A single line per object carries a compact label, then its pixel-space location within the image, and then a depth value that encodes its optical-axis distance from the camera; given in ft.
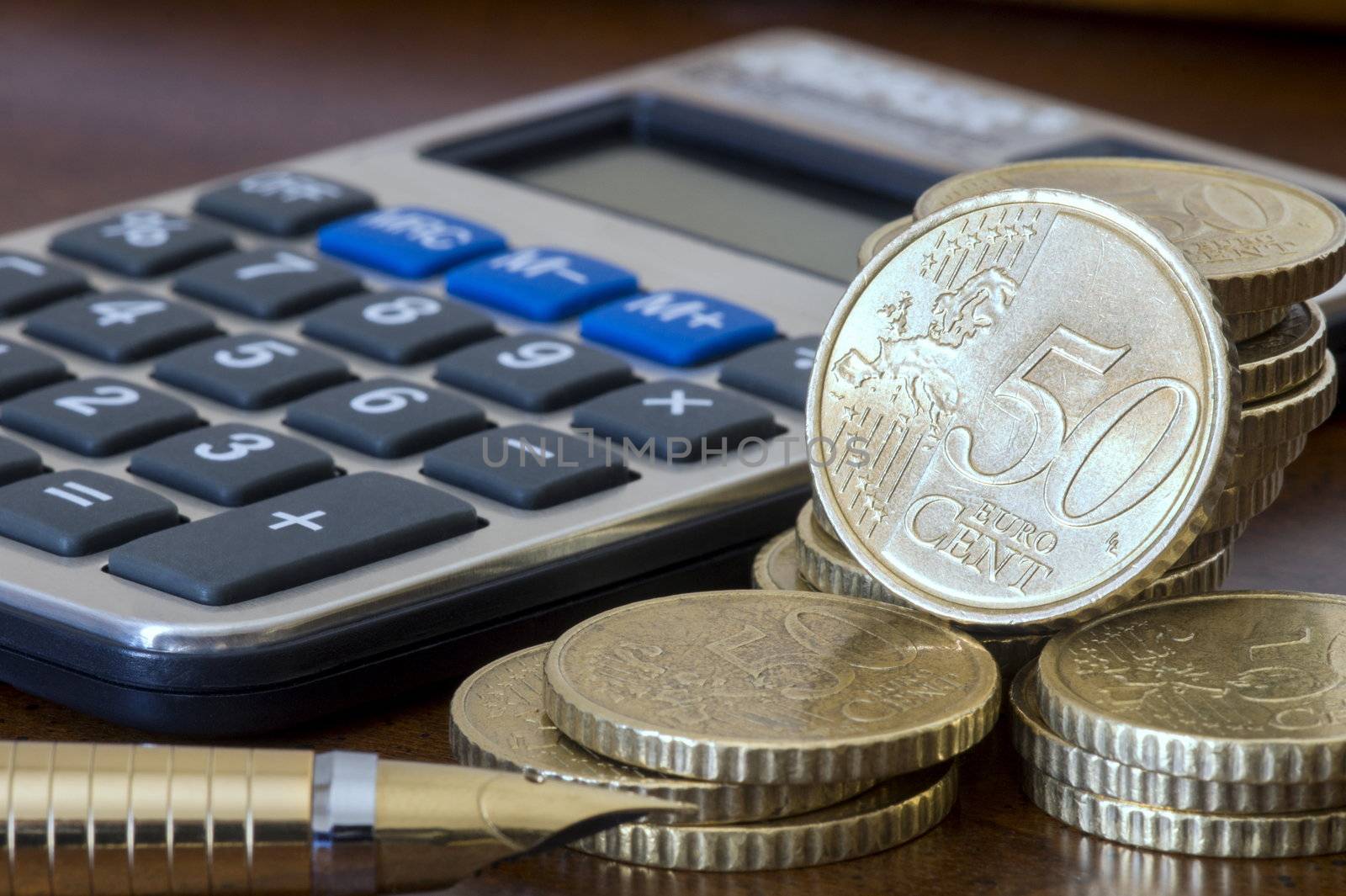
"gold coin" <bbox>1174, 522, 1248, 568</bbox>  0.98
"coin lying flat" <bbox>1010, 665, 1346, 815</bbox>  0.93
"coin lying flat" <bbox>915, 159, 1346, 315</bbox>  0.97
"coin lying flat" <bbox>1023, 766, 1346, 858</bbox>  0.93
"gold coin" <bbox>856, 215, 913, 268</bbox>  1.00
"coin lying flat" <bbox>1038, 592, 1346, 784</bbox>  0.92
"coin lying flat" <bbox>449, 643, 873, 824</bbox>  0.92
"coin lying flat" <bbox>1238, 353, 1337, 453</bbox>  0.97
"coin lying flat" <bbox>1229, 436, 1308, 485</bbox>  0.97
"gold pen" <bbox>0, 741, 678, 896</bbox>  0.90
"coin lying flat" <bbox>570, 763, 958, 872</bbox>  0.92
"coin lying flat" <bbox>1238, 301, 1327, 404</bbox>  0.98
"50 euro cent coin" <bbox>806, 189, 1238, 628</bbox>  0.95
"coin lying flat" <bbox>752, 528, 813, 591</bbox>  1.00
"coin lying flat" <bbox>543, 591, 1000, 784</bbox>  0.92
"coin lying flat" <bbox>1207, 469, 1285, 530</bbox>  0.97
